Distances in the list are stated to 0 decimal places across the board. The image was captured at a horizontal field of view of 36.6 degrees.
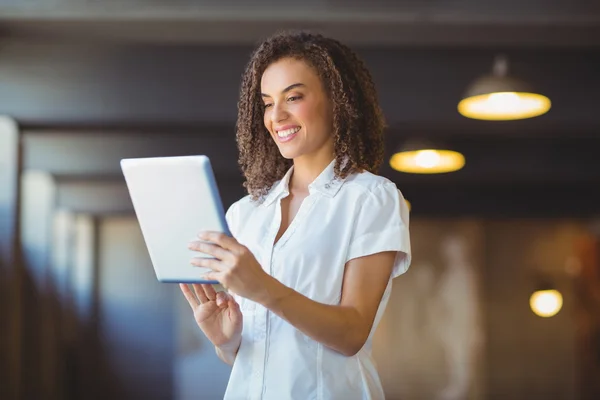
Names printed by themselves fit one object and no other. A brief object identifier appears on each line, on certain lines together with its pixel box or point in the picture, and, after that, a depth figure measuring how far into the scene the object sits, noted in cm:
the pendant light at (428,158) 675
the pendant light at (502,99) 503
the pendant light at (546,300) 1273
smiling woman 172
